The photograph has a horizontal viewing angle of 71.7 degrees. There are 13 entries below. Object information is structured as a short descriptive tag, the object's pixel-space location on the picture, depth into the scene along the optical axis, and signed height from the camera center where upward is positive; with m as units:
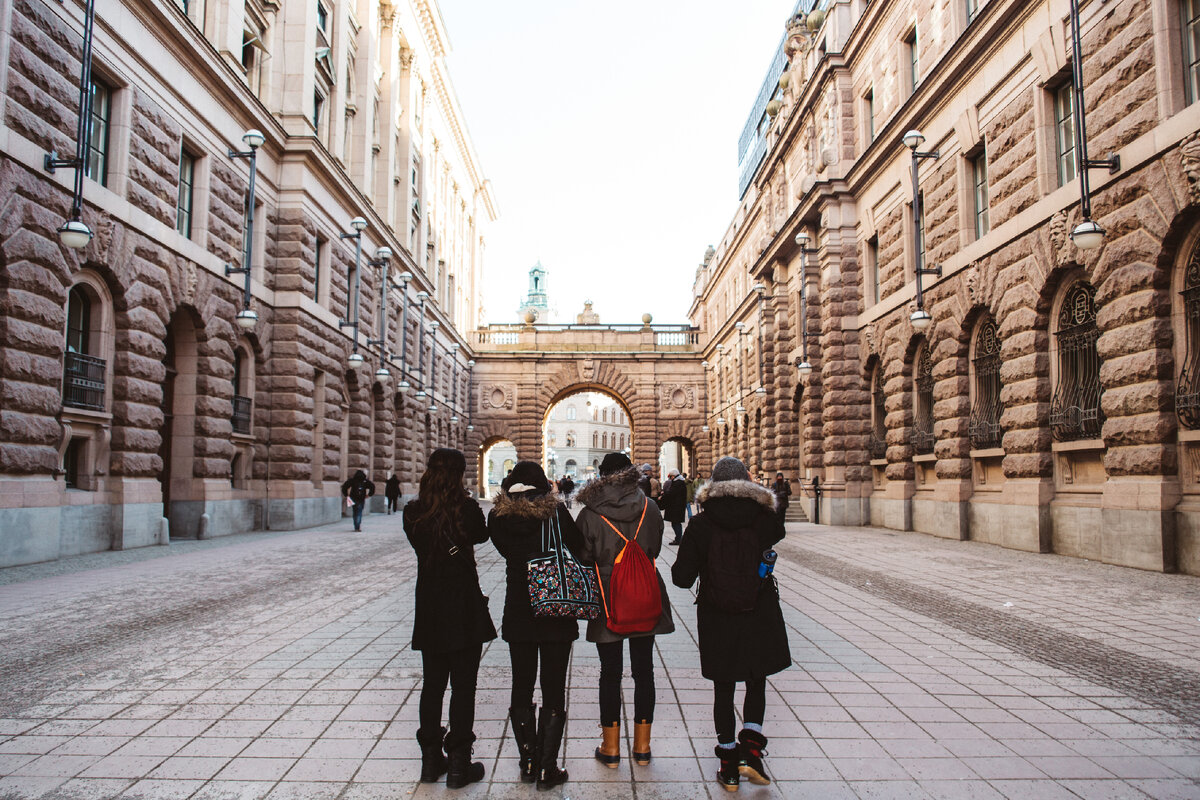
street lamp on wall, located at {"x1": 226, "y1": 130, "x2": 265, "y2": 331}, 16.39 +5.52
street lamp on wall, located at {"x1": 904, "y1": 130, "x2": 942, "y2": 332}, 15.76 +4.86
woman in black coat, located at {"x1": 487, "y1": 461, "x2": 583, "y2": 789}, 4.14 -0.82
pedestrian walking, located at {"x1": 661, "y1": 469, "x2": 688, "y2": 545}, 14.96 -0.61
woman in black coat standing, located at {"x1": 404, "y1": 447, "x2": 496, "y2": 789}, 4.12 -0.73
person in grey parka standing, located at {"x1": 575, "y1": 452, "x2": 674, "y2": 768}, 4.30 -0.57
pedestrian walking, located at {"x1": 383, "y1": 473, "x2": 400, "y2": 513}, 27.88 -0.75
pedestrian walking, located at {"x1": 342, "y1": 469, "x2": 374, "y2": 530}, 20.52 -0.60
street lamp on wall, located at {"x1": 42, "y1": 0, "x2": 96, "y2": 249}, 11.25 +4.85
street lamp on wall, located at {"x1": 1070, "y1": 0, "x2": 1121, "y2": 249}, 11.27 +4.67
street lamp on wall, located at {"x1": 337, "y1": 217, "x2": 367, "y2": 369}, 22.08 +5.29
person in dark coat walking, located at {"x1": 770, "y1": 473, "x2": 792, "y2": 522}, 20.72 -0.60
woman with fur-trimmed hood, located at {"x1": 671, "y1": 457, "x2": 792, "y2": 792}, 4.14 -0.70
